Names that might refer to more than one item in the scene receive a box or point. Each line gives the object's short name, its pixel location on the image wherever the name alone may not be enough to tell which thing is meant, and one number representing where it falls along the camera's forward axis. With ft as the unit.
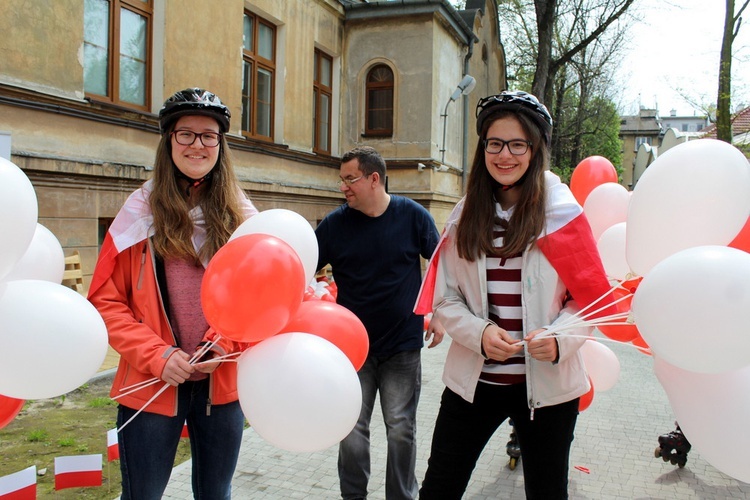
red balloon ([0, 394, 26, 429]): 6.20
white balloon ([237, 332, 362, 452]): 5.92
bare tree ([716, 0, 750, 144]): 40.45
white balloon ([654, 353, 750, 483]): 5.82
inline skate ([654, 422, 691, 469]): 12.76
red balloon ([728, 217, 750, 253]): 7.30
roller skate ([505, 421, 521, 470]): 13.03
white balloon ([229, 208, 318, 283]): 7.06
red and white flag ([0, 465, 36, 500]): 9.00
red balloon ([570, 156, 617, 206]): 12.53
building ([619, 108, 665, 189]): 230.89
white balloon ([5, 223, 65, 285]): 6.24
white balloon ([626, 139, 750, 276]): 6.39
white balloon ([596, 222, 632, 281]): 9.66
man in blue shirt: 10.50
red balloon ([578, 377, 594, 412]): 9.99
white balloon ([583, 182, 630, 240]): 11.03
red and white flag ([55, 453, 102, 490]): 10.14
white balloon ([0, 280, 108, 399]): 5.35
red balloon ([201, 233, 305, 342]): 6.01
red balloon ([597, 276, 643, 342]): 7.70
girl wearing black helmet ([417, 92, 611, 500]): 7.07
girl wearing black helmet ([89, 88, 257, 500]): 6.77
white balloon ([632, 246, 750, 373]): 5.11
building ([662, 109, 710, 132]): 313.73
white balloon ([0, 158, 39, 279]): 4.86
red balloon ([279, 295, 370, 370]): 6.94
